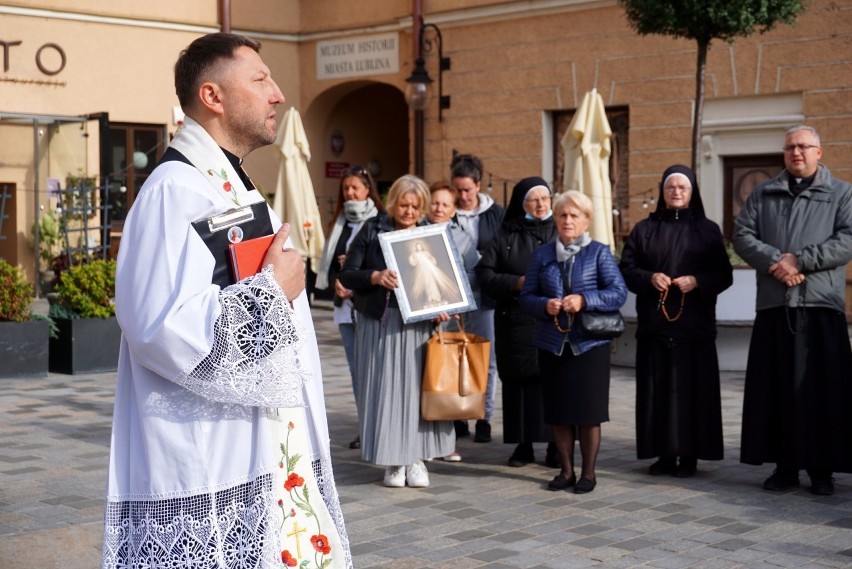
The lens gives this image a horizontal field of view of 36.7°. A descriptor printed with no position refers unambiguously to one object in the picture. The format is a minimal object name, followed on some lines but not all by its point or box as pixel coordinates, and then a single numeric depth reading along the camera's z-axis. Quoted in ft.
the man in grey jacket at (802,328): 23.07
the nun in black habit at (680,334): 24.57
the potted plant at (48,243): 72.54
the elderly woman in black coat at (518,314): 25.68
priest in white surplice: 9.58
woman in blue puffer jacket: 23.16
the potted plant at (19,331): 37.55
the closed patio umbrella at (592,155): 44.04
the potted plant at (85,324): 39.27
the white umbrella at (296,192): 57.67
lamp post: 68.59
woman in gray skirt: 23.58
